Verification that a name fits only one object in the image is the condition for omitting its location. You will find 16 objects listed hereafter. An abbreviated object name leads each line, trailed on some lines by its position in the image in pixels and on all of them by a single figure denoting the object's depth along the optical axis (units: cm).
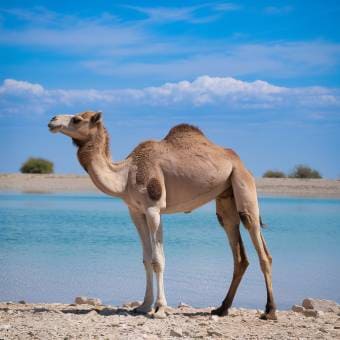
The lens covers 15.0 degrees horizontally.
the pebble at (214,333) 1335
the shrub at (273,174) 9830
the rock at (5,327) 1318
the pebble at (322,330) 1398
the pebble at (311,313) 1611
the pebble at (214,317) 1495
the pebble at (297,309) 1690
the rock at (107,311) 1524
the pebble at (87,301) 1745
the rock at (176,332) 1315
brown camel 1514
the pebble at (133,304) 1698
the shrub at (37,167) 10407
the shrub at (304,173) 9664
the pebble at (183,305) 1706
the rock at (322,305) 1737
